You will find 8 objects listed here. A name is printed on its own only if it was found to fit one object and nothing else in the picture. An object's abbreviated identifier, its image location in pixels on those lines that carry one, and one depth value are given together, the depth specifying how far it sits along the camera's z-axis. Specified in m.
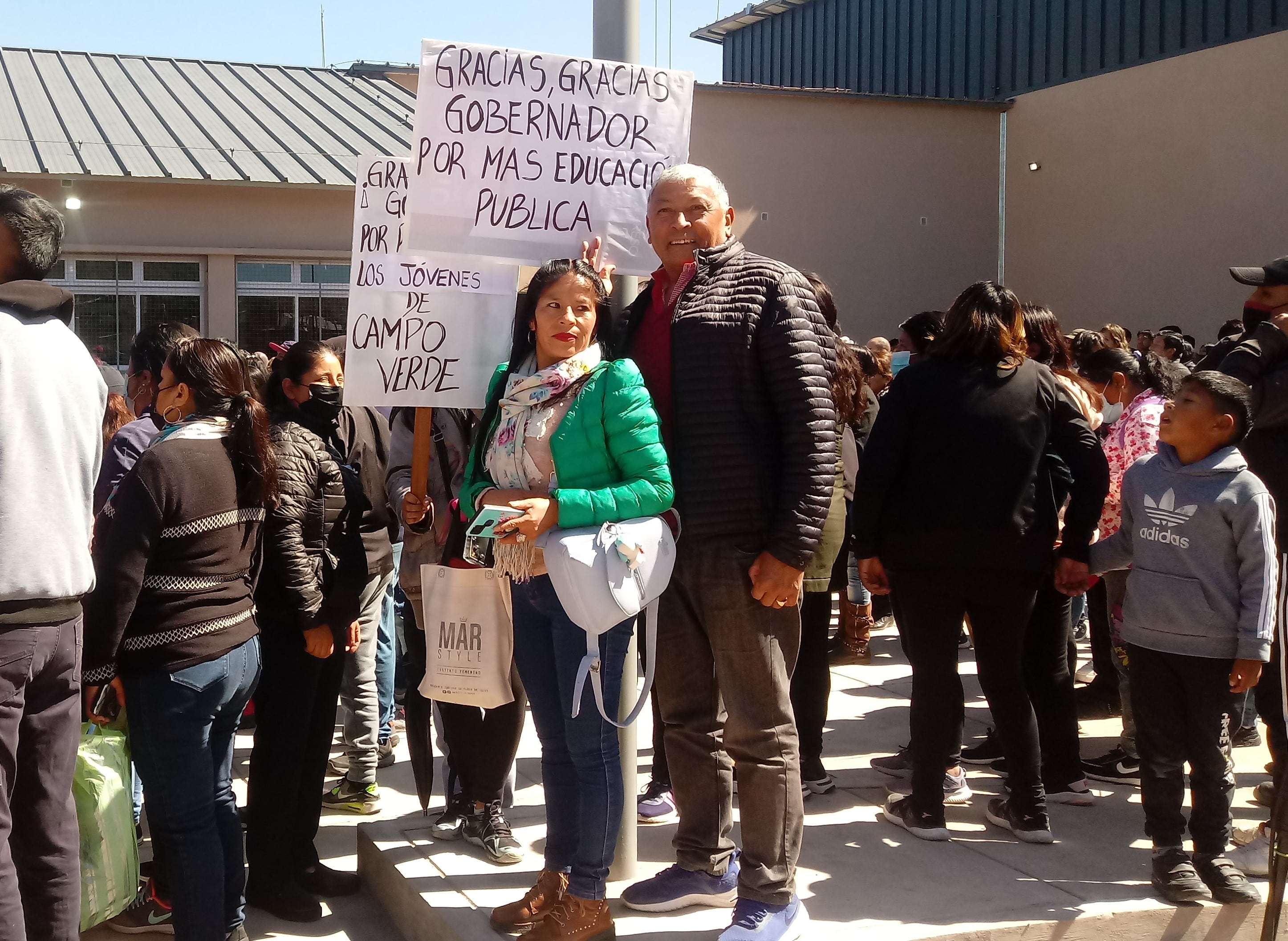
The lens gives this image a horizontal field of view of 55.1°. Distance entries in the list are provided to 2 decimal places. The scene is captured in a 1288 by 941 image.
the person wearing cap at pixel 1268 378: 4.18
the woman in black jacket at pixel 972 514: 4.12
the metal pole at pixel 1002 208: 19.41
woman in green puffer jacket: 3.16
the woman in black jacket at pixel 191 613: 3.25
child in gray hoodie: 3.78
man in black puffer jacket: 3.26
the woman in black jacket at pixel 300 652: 3.82
